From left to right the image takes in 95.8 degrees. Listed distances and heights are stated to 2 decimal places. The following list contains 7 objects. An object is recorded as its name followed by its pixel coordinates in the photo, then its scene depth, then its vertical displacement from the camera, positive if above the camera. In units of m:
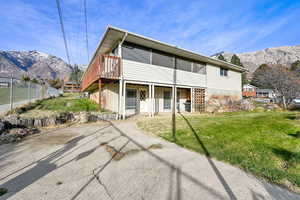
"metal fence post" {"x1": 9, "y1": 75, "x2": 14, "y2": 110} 7.29 +0.29
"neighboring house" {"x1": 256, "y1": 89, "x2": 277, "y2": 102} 37.83 +2.35
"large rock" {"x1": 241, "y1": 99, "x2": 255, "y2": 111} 12.82 -0.47
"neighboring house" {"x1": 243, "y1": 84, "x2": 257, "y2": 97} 33.82 +3.10
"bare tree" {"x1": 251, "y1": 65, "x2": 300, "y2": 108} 13.03 +1.93
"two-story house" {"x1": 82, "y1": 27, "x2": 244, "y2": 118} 8.34 +2.01
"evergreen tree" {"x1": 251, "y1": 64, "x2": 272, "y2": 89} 15.52 +3.06
